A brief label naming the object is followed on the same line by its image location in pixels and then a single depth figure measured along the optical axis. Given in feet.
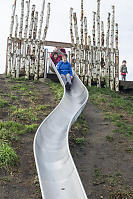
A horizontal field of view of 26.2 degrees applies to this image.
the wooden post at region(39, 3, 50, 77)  45.88
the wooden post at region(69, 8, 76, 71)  46.75
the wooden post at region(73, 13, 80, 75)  45.91
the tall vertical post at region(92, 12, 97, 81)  46.55
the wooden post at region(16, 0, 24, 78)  44.89
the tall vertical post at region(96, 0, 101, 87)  46.13
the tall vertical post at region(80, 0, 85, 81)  45.78
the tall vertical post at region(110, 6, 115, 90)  46.75
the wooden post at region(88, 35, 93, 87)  45.93
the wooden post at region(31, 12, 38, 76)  45.21
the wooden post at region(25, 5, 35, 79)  44.80
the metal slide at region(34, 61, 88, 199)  15.34
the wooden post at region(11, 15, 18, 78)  45.32
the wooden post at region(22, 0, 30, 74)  45.23
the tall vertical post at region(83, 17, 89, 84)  45.91
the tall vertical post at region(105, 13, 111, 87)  46.65
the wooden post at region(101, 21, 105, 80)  46.70
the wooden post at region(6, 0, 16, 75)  45.75
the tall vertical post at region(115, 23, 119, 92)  46.88
